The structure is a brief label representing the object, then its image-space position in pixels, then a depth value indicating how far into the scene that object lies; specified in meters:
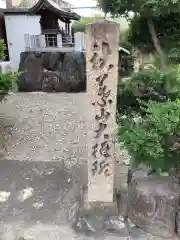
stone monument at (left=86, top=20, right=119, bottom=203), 1.84
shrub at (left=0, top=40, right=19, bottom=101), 3.86
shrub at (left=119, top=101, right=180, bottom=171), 1.65
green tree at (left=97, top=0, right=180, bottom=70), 1.74
